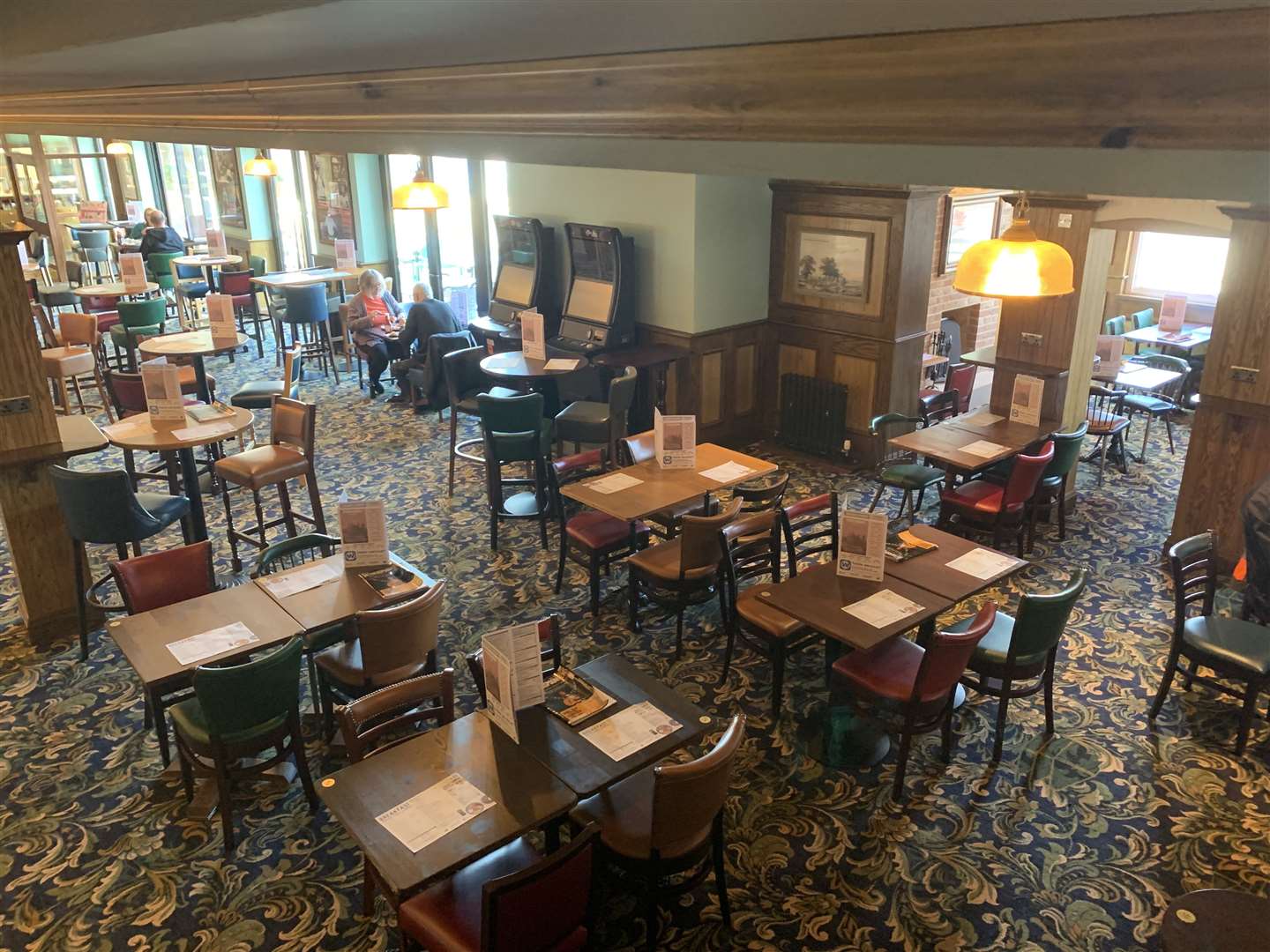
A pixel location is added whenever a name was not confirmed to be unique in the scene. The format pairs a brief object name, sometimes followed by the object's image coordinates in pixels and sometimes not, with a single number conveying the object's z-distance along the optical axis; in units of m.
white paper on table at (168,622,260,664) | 3.71
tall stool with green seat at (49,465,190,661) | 4.79
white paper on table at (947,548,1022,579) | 4.35
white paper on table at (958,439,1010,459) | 5.98
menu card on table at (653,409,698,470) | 5.53
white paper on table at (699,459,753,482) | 5.42
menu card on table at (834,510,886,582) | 4.27
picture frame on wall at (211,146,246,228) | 13.36
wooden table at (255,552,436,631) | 3.98
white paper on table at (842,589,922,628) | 3.96
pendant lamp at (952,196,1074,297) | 3.73
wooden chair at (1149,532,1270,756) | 4.15
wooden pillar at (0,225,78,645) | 4.77
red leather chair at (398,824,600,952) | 2.54
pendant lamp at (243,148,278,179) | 11.20
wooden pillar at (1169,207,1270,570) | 5.12
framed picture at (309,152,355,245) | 11.47
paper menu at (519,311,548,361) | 7.40
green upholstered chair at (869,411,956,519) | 6.40
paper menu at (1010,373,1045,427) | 6.33
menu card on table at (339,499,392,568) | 4.34
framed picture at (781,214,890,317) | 7.25
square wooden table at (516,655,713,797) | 3.09
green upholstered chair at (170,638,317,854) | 3.45
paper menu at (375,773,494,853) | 2.82
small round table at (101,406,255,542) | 5.53
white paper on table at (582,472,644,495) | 5.30
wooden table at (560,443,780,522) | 5.02
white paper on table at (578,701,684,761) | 3.21
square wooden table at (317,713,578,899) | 2.74
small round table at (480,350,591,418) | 7.02
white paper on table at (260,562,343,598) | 4.22
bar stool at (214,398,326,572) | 5.91
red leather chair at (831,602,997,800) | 3.68
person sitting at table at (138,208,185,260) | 12.35
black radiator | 7.73
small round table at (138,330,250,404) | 7.38
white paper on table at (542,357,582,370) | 7.15
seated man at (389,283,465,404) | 8.77
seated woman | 9.33
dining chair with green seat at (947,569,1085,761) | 3.88
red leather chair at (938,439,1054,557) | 5.80
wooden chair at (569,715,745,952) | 2.89
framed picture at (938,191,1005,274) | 8.30
